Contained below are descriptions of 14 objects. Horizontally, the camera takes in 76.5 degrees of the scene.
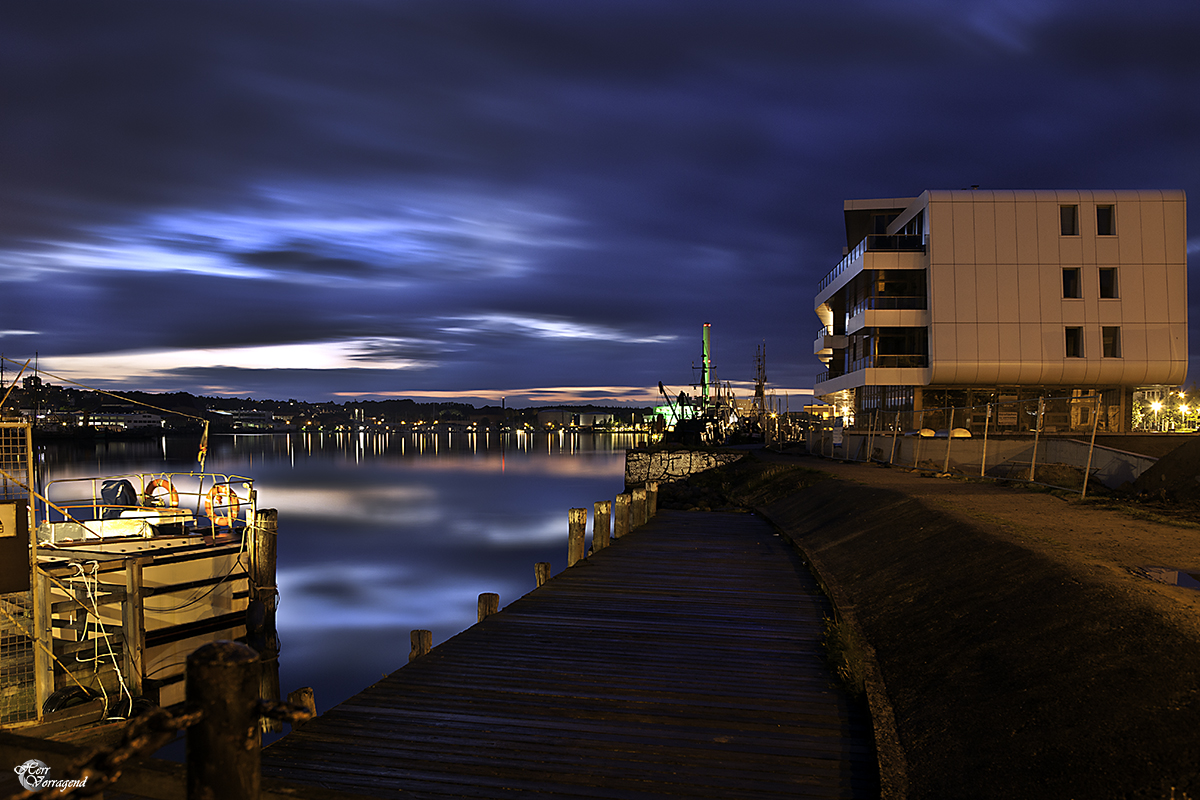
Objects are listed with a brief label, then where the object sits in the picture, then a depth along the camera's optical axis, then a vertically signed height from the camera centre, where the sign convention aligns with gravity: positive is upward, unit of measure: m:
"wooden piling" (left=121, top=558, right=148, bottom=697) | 12.07 -3.50
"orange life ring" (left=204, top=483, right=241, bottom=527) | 18.19 -2.27
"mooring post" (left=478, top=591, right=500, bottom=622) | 12.26 -3.26
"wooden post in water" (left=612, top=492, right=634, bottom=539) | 20.75 -3.14
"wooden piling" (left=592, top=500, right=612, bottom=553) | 18.41 -3.01
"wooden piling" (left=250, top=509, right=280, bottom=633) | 17.55 -3.53
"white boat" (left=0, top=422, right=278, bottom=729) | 10.84 -3.33
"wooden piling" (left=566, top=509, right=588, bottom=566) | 17.66 -3.08
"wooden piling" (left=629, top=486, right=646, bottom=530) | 21.89 -3.10
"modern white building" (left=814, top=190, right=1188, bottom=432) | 46.97 +6.39
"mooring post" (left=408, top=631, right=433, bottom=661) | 10.29 -3.22
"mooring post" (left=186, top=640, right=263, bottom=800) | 2.92 -1.23
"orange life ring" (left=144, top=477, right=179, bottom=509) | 19.02 -2.07
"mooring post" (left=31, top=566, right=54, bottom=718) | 10.87 -3.27
